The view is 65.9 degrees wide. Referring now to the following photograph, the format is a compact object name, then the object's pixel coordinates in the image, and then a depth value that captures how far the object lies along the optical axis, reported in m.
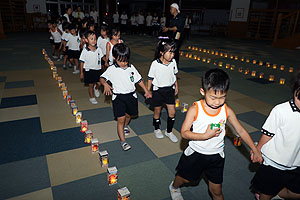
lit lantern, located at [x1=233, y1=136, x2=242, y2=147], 4.14
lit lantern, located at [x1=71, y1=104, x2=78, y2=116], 5.08
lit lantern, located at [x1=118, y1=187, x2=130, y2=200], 2.63
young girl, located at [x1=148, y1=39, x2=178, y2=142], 3.73
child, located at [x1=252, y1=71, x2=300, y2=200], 2.13
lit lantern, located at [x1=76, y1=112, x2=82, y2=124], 4.80
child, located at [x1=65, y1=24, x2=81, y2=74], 7.94
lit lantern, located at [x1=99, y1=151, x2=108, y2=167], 3.36
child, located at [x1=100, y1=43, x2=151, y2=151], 3.62
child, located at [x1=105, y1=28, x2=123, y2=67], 5.69
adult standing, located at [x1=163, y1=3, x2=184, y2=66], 7.33
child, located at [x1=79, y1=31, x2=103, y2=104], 5.48
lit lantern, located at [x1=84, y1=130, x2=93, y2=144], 4.04
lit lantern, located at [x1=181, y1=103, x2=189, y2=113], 5.50
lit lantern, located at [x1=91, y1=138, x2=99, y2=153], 3.72
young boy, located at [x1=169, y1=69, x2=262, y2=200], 2.13
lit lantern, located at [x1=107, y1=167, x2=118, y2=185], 3.00
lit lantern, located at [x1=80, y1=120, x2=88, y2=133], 4.37
